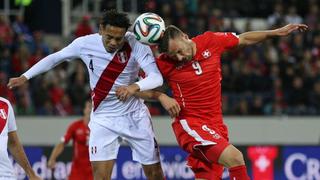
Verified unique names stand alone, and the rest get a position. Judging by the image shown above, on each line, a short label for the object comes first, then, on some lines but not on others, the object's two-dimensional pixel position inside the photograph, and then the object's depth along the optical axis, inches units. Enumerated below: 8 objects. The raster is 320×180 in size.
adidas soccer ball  672.4
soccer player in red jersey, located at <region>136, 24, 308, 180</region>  682.8
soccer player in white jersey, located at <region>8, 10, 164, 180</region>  693.3
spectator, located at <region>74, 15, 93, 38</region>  1460.4
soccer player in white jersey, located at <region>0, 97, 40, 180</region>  598.9
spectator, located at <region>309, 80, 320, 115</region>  1395.2
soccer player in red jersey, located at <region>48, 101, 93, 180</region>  983.6
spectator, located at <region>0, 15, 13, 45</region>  1423.5
